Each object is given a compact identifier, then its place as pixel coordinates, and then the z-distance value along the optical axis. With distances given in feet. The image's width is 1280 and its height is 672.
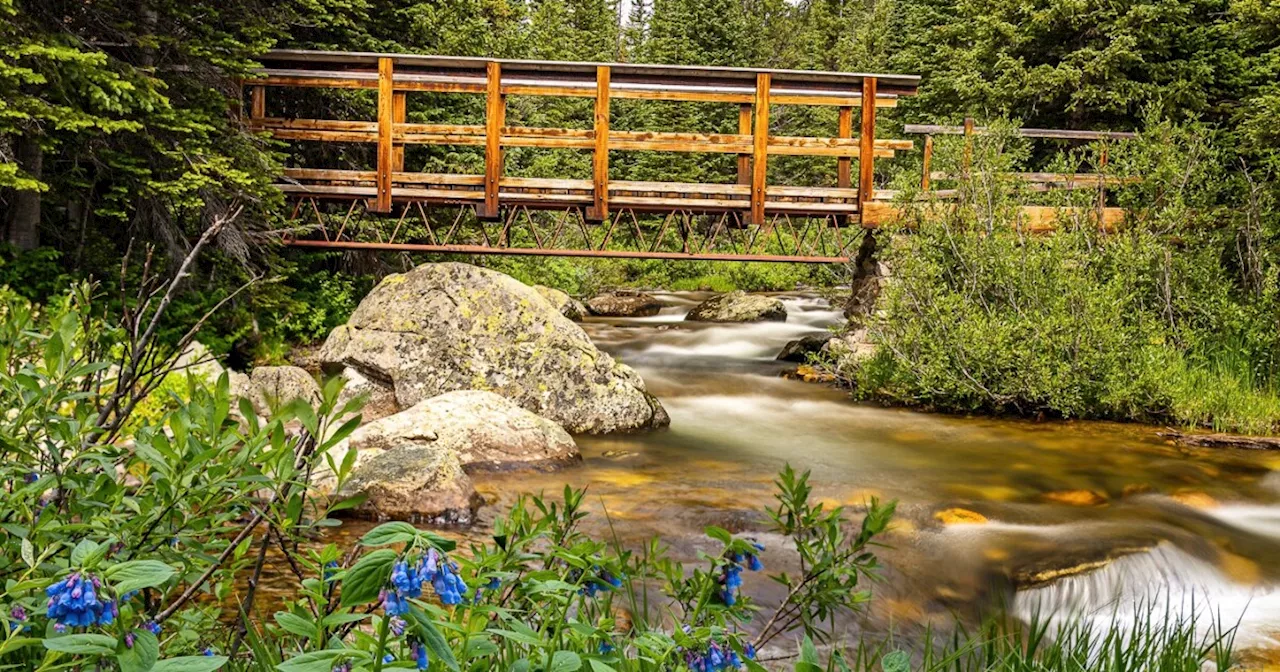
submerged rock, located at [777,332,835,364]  52.90
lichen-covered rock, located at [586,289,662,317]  75.87
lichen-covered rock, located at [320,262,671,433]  32.60
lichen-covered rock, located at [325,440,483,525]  20.53
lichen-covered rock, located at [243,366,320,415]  30.66
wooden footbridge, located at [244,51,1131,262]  43.65
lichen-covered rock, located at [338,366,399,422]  32.99
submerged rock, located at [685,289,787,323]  69.67
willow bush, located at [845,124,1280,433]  34.24
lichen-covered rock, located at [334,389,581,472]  25.40
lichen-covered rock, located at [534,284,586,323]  65.62
